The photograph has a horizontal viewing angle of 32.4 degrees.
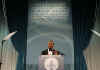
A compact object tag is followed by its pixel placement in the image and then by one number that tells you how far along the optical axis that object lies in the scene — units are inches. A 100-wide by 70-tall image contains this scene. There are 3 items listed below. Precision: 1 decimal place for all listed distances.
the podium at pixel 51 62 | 109.0
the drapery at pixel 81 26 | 175.2
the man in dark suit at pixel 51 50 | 148.1
